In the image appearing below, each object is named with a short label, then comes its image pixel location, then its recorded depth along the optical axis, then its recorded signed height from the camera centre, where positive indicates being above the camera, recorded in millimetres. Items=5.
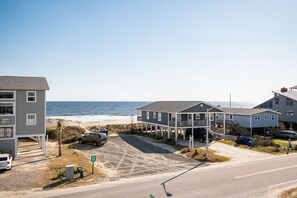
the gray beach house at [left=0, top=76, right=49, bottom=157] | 29141 -76
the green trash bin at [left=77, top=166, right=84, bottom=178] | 21659 -5032
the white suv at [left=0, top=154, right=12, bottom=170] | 23406 -4568
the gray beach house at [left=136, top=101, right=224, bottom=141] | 41125 -989
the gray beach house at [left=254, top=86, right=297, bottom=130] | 55781 +802
